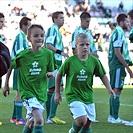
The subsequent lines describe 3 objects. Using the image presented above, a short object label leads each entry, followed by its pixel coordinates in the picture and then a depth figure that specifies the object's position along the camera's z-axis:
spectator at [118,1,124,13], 46.76
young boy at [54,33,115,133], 9.44
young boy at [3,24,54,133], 9.48
